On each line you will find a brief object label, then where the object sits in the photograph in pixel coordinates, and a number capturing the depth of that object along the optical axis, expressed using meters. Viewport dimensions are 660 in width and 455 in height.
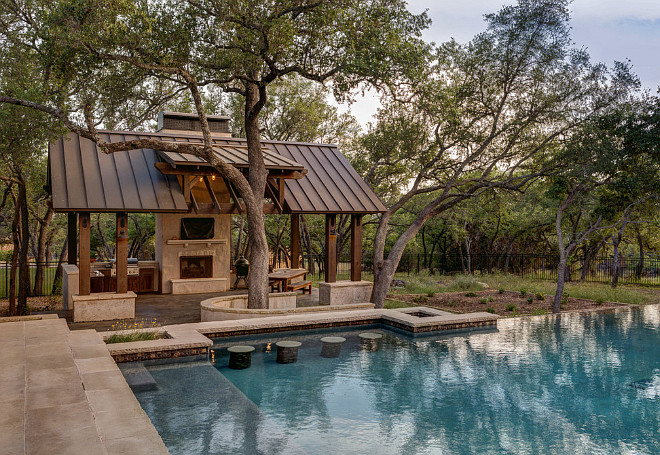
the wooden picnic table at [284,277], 14.80
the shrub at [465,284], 20.79
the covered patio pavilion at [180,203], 12.25
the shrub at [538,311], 15.09
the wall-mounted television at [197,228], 16.66
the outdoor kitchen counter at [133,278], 15.42
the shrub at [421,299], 17.38
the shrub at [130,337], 9.50
